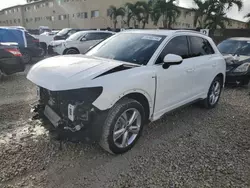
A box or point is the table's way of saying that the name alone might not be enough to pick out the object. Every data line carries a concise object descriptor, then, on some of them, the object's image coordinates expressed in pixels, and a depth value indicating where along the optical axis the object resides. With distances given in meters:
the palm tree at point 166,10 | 23.95
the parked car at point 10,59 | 7.10
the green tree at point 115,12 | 29.70
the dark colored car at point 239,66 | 7.07
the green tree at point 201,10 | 19.67
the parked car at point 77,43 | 11.64
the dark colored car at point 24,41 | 10.20
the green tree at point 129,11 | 27.60
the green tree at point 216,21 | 19.56
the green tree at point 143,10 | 27.03
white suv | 2.86
